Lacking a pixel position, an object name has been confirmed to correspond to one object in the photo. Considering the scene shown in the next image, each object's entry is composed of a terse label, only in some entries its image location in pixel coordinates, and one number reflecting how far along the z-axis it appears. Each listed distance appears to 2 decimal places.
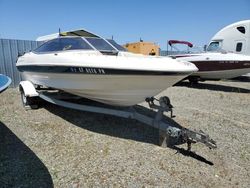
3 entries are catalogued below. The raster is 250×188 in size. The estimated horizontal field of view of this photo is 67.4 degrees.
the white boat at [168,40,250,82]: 7.04
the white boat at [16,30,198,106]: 2.80
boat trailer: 2.63
